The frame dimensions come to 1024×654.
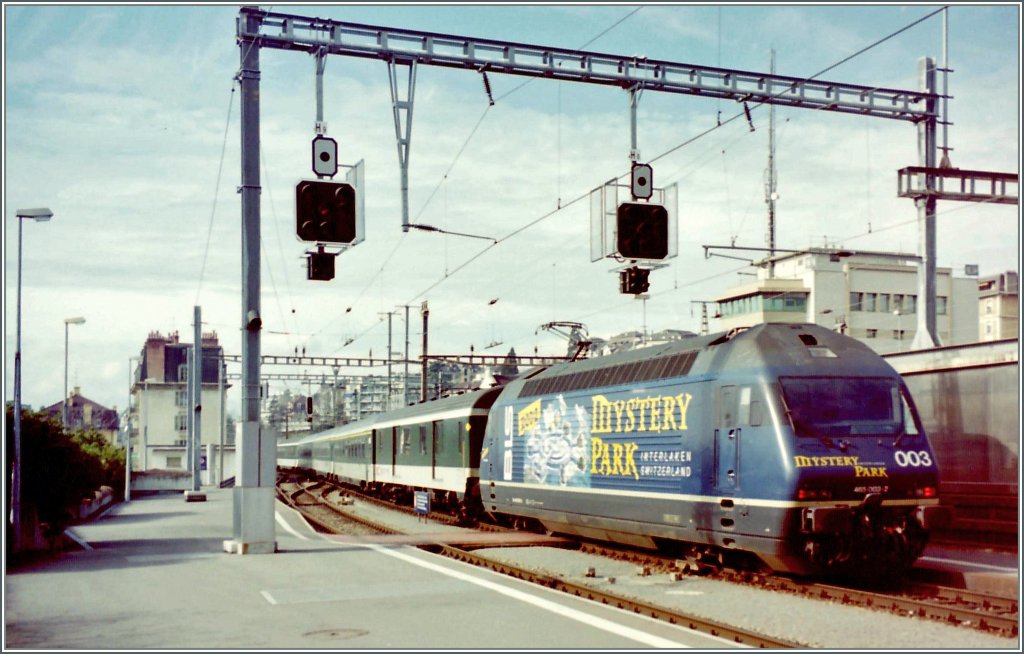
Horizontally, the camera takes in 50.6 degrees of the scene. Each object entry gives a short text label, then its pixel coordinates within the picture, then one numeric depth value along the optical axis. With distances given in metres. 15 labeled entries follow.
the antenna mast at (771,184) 76.34
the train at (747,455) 14.11
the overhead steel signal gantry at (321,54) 17.73
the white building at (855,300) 62.88
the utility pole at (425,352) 42.72
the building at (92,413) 123.21
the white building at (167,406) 93.50
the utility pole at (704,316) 62.47
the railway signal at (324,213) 16.00
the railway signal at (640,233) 16.42
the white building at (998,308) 84.81
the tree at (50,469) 22.72
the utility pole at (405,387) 48.88
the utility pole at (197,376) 46.31
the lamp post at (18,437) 20.03
